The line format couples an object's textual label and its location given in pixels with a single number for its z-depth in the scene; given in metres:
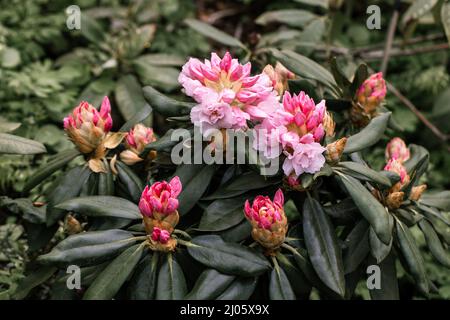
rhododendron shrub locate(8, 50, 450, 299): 1.41
